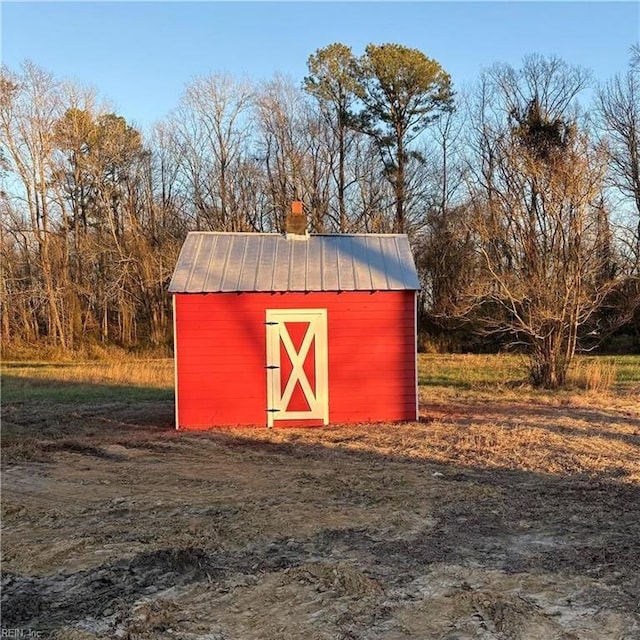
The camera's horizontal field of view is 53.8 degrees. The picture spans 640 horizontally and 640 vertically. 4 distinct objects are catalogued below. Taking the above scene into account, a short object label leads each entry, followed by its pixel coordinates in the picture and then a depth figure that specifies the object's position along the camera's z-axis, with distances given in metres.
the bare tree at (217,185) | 36.72
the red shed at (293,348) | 11.64
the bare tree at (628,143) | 29.55
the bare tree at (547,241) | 14.57
